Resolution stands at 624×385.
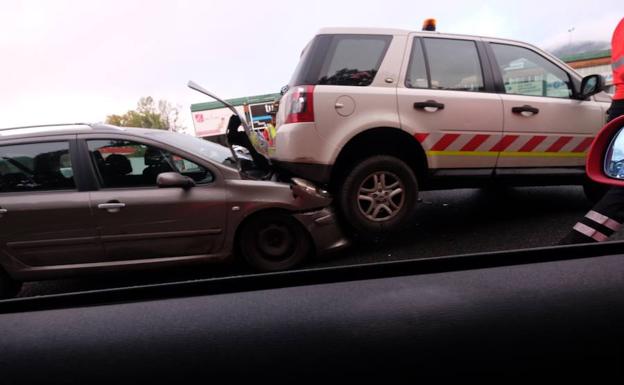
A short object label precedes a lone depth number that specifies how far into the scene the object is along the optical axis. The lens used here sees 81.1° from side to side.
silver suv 3.10
